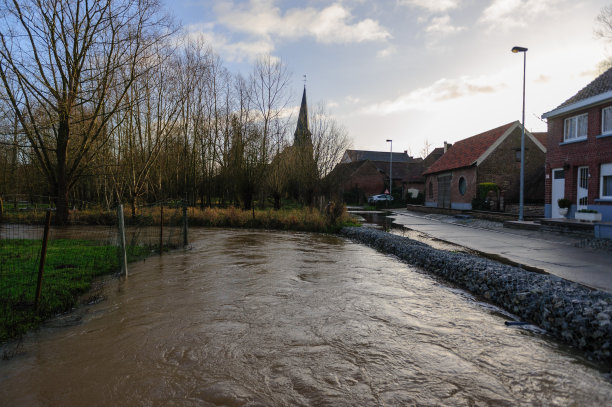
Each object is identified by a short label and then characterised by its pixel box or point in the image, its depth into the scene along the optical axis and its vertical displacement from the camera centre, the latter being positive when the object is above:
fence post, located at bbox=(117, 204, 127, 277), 7.46 -0.92
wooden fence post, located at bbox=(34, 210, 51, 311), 4.82 -0.90
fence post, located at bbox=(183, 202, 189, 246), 11.33 -1.30
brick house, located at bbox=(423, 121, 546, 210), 28.14 +2.65
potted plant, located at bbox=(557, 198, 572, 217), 17.22 -0.30
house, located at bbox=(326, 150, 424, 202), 48.97 +2.69
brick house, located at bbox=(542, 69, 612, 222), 15.62 +2.30
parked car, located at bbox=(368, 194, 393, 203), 44.14 -0.19
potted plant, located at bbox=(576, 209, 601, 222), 14.48 -0.66
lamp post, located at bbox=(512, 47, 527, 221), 17.82 +7.06
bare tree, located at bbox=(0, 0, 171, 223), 14.10 +4.74
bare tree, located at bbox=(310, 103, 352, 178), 27.33 +3.74
